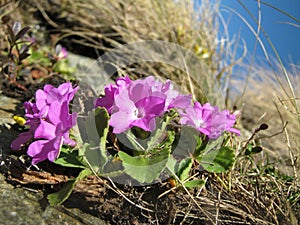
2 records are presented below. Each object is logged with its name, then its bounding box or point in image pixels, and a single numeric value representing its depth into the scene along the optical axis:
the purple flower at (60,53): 0.31
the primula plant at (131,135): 0.16
